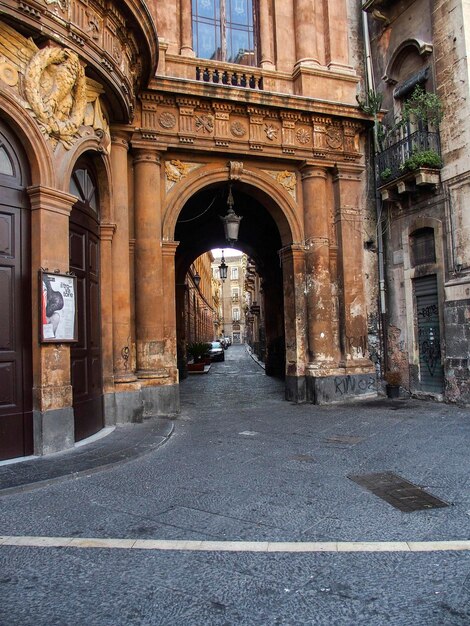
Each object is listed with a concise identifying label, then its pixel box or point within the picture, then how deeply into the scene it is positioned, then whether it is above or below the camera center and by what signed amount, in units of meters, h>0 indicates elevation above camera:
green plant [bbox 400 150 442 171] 11.20 +4.02
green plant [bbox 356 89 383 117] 12.35 +5.88
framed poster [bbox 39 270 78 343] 6.68 +0.64
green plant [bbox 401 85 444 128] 11.31 +5.31
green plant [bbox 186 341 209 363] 25.09 -0.16
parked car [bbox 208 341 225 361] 33.67 -0.36
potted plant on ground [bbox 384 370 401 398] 12.26 -1.08
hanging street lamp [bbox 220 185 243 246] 11.24 +2.74
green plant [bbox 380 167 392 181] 12.16 +4.07
